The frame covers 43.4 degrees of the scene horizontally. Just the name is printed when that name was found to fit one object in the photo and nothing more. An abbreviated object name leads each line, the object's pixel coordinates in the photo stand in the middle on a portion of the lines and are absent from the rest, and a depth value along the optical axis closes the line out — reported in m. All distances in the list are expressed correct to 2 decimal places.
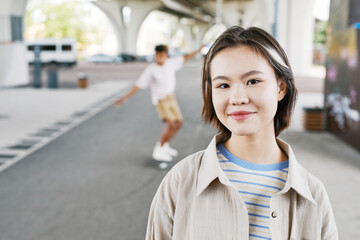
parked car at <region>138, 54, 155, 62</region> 58.72
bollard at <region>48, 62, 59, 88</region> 21.27
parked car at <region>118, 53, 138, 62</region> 53.09
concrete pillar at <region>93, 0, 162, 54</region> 54.34
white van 40.38
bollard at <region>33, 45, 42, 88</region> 21.84
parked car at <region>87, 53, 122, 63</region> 52.50
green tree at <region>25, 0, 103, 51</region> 56.72
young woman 1.46
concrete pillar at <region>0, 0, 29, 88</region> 15.43
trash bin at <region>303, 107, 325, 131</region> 10.41
